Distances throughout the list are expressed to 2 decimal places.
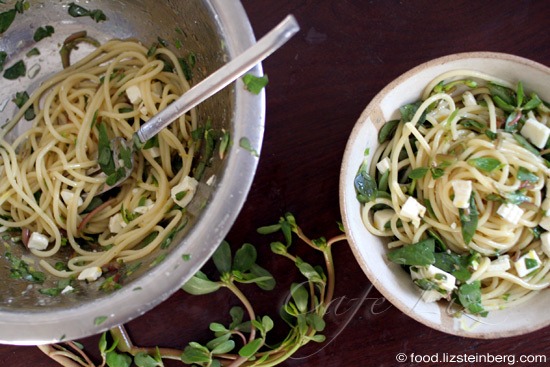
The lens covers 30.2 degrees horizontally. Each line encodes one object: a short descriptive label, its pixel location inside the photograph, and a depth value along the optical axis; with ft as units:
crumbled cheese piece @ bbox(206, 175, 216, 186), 1.82
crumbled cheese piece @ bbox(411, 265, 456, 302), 1.92
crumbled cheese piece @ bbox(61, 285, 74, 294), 1.93
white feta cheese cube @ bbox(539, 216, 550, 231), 1.94
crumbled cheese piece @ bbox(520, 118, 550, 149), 1.91
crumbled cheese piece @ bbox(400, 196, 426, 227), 1.93
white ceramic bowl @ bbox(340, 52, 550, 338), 1.89
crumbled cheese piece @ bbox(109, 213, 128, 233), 2.02
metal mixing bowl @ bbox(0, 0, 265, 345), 1.76
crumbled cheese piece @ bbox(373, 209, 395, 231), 1.97
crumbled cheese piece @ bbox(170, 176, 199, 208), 1.91
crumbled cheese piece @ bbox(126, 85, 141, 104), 2.01
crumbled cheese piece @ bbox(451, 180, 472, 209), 1.90
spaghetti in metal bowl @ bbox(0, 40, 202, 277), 2.00
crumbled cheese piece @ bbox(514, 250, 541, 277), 1.94
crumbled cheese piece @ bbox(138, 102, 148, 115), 2.01
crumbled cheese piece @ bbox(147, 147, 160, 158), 2.01
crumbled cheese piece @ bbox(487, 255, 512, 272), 1.95
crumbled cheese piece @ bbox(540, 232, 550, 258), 1.94
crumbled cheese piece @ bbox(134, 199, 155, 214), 2.00
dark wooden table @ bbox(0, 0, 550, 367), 2.09
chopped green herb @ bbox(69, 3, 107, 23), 2.10
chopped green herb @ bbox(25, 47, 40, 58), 2.13
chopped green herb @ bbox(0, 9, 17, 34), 2.07
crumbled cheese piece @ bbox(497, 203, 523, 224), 1.92
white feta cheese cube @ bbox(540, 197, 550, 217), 1.94
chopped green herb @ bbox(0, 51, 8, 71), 2.10
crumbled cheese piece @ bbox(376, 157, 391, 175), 1.98
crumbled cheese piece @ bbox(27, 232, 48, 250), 2.00
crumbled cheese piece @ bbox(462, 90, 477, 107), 1.98
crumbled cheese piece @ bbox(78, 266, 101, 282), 1.94
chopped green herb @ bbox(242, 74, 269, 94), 1.74
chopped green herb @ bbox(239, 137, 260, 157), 1.75
